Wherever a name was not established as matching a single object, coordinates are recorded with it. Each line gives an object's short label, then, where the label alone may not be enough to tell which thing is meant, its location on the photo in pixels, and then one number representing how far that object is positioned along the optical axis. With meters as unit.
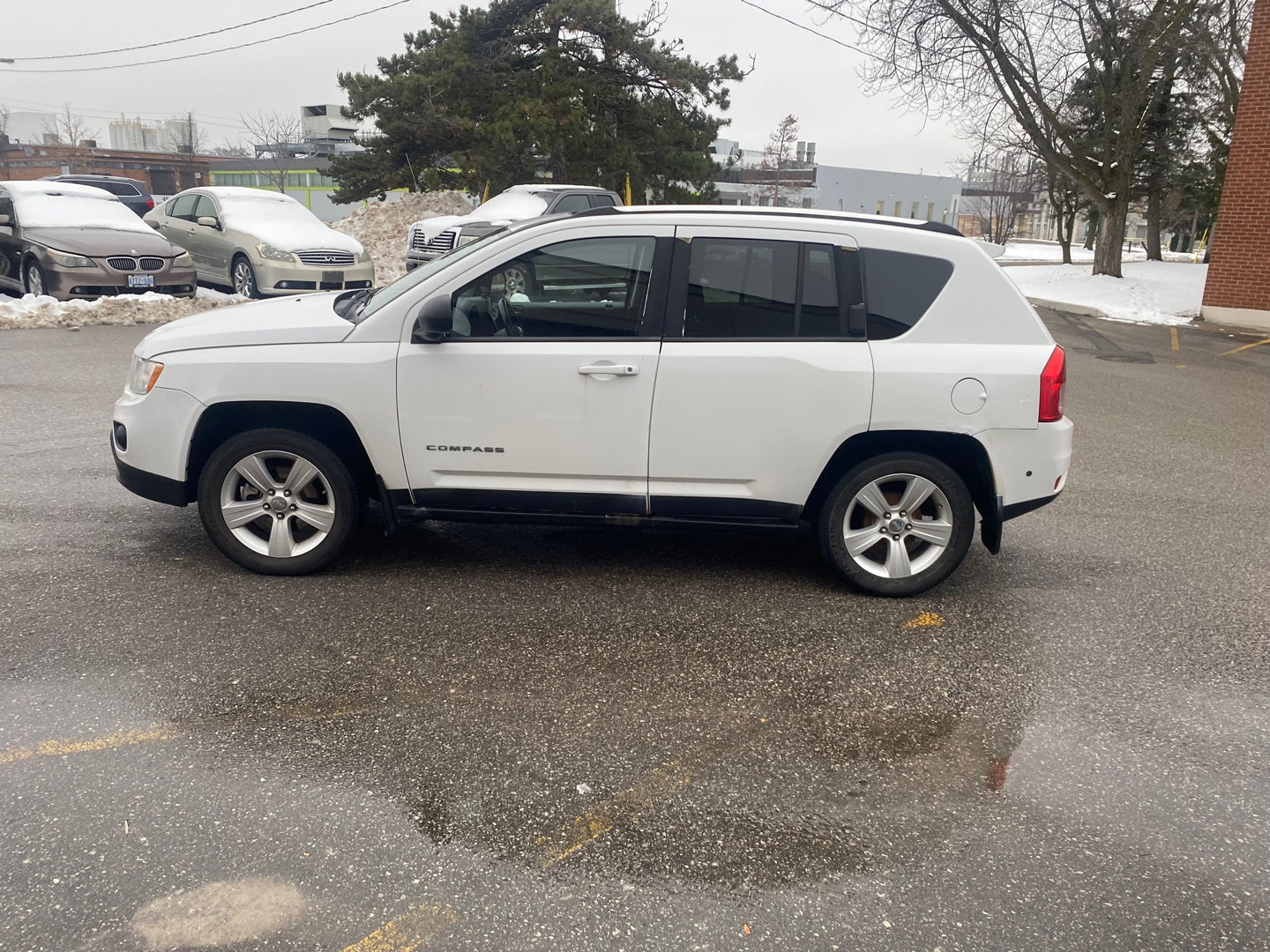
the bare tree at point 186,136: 75.00
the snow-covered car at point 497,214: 16.80
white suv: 4.66
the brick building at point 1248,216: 17.33
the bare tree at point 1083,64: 23.42
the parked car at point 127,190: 29.20
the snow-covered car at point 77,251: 13.57
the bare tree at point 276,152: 63.03
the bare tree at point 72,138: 70.12
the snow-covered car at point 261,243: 14.79
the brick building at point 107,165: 70.19
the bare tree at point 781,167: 61.81
